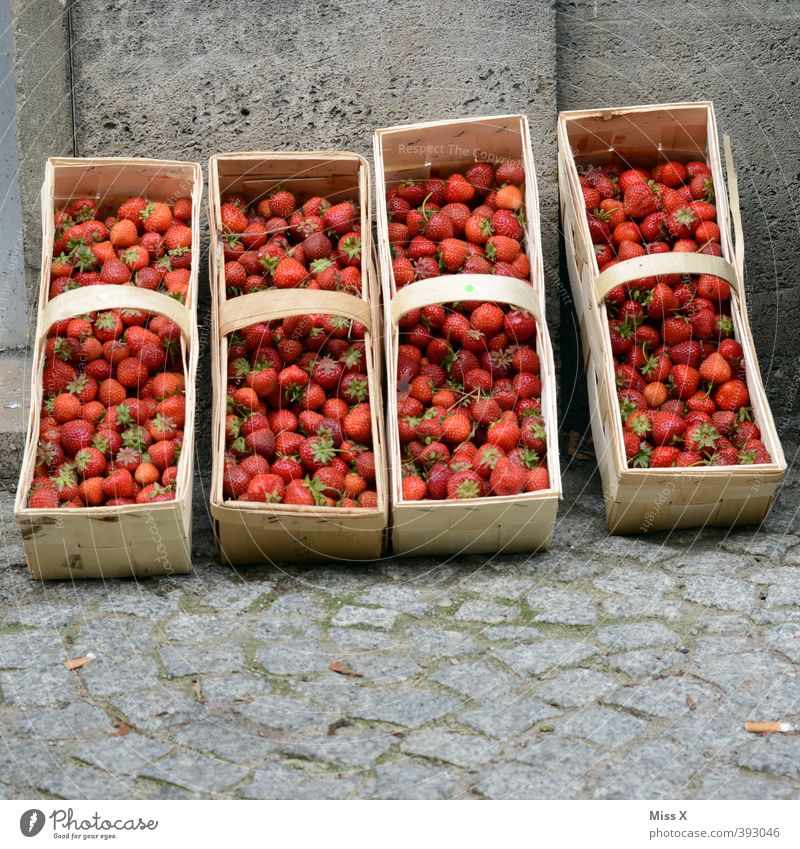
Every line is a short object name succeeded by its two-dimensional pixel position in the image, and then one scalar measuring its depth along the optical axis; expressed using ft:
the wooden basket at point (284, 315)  8.14
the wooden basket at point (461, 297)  8.23
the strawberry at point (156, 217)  9.39
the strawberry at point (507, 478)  8.21
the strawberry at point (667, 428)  8.72
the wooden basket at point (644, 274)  8.57
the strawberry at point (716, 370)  9.00
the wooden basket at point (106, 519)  7.94
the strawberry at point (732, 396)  8.94
